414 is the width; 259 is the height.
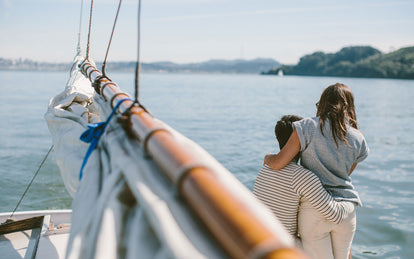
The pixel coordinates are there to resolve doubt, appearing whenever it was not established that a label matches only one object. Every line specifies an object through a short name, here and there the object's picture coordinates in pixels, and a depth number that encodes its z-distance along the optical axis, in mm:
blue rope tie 1513
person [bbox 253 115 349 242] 2086
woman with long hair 2125
